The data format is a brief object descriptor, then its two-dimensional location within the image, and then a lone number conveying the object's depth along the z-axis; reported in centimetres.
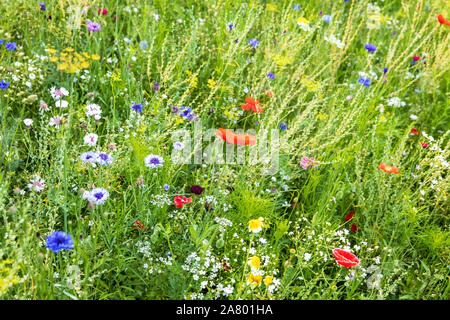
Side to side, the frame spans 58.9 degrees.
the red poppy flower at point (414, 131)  279
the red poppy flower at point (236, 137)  201
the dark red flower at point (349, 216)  221
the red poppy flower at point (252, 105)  226
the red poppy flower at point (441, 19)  302
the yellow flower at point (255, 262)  166
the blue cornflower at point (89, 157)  183
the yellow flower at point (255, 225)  176
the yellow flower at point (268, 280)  165
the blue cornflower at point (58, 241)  152
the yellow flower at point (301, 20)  299
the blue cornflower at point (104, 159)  185
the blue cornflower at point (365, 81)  281
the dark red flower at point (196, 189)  189
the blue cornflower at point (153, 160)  188
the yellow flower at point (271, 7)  316
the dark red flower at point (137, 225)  190
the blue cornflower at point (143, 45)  276
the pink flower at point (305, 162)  231
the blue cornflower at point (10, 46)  249
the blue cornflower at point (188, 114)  229
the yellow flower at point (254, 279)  166
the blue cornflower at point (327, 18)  335
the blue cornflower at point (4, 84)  221
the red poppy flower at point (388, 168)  195
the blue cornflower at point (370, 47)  297
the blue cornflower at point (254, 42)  287
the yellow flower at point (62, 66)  169
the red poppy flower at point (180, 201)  186
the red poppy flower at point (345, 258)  173
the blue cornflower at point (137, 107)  226
